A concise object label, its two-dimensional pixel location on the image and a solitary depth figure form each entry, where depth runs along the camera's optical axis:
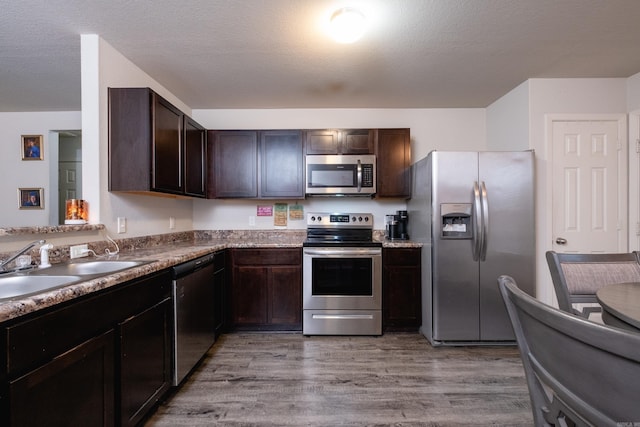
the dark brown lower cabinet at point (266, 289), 2.80
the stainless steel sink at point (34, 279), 1.33
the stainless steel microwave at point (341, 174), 3.08
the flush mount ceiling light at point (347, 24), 1.72
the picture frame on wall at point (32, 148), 3.53
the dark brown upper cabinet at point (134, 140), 2.06
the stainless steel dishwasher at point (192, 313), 1.85
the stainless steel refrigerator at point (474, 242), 2.52
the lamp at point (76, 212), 1.88
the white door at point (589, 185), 2.65
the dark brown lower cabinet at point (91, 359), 0.90
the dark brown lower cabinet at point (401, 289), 2.82
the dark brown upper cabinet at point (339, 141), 3.10
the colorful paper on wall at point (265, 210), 3.47
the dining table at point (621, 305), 0.88
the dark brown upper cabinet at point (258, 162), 3.12
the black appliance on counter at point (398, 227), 3.17
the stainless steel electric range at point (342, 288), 2.75
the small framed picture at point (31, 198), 3.53
